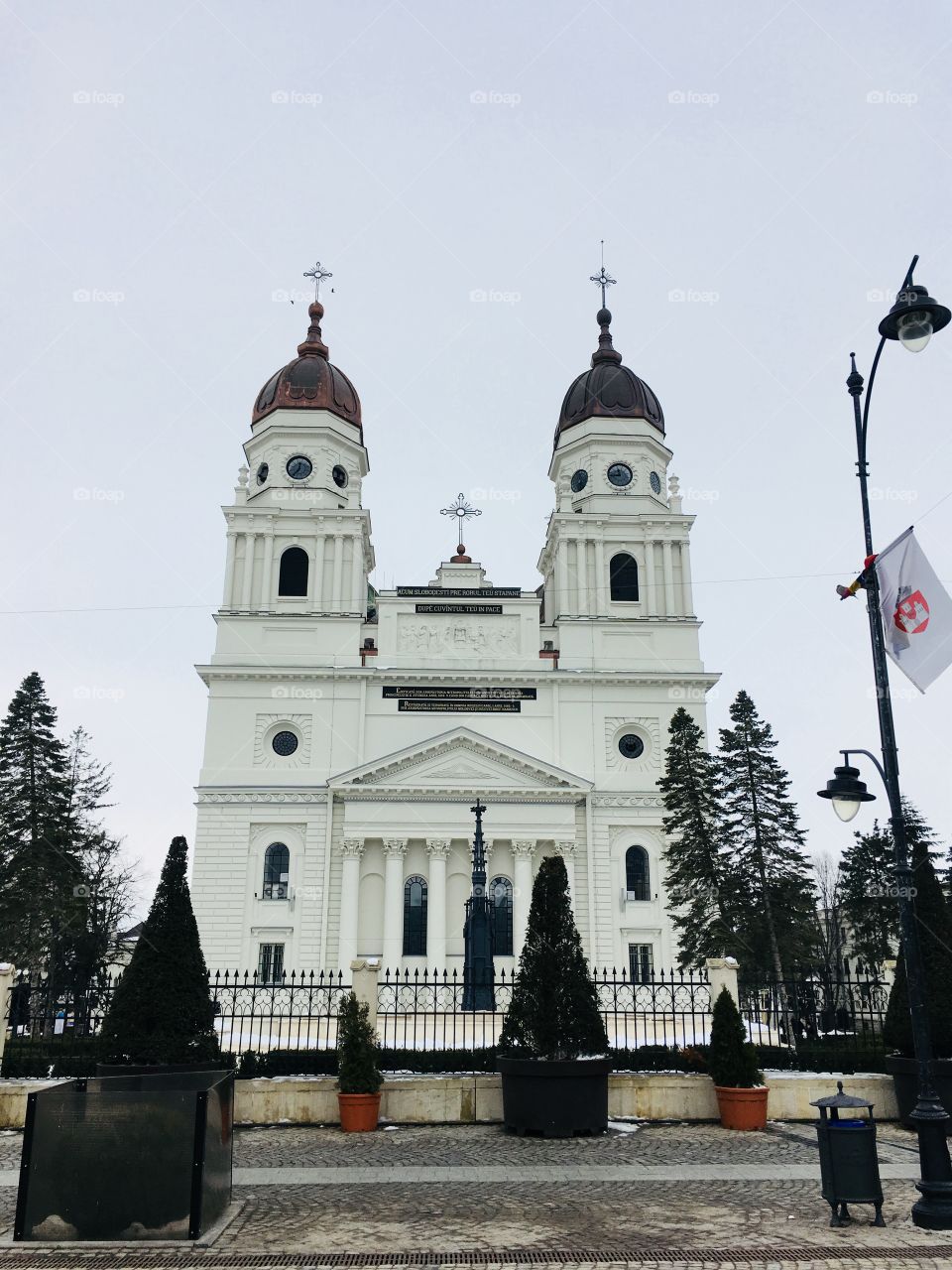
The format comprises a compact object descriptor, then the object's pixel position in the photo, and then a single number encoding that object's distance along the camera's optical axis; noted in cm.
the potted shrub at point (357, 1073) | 1473
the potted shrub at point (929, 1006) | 1457
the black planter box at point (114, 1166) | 850
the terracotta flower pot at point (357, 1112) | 1471
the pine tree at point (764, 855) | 3781
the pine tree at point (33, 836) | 3847
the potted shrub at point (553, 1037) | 1395
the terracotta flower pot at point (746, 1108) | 1491
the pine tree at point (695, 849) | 3775
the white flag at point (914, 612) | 1057
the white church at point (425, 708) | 4209
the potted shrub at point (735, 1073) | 1494
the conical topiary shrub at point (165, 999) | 1342
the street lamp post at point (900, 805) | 932
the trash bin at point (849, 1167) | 914
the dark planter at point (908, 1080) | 1401
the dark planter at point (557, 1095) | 1391
